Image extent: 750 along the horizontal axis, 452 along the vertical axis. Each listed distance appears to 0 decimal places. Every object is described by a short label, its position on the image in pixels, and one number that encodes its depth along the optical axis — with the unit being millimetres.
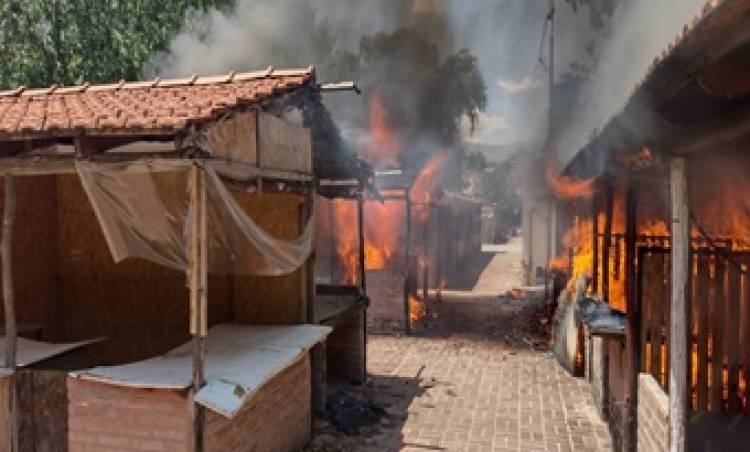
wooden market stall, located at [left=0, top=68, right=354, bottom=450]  5906
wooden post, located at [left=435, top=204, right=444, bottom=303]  22553
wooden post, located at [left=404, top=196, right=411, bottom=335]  16203
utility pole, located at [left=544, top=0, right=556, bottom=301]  24909
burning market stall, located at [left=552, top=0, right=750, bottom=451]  3211
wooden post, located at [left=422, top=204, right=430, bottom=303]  20931
